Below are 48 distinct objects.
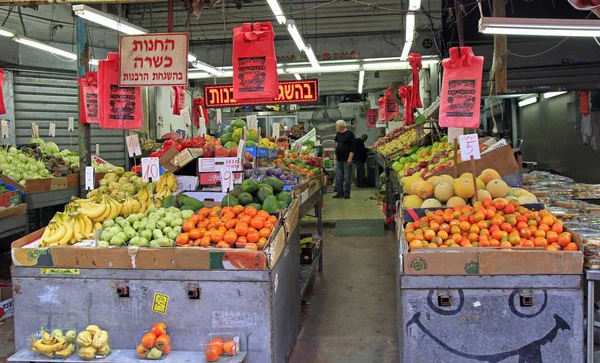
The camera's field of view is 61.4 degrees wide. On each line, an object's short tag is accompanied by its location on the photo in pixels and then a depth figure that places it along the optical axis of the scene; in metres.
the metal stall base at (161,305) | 3.51
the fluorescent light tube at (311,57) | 9.57
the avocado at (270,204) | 4.30
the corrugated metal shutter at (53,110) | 10.64
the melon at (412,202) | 4.75
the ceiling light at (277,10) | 6.50
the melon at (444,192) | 4.61
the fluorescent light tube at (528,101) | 13.22
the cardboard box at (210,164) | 5.37
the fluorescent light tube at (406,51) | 9.03
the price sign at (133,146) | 4.98
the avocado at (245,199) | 4.53
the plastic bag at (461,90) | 5.55
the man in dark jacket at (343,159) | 13.55
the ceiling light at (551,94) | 11.62
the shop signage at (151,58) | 5.95
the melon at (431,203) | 4.54
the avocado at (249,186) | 4.72
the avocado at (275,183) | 5.01
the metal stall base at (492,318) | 3.24
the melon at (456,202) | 4.41
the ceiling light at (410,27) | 7.50
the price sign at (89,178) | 4.84
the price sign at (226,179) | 4.33
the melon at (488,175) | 4.81
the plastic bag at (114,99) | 6.20
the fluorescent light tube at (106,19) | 5.89
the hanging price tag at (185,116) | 9.07
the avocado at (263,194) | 4.57
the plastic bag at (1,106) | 7.14
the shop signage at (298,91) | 10.88
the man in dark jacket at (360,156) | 15.31
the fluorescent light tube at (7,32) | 7.48
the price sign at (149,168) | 4.46
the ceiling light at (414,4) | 6.09
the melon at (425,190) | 4.76
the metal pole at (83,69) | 7.37
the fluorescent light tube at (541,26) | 4.52
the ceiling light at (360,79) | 14.99
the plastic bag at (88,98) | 7.14
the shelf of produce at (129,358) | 3.41
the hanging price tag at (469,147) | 4.22
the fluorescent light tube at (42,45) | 8.15
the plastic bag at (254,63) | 6.06
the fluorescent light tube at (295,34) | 7.49
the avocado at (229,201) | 4.51
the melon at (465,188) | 4.54
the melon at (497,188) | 4.55
